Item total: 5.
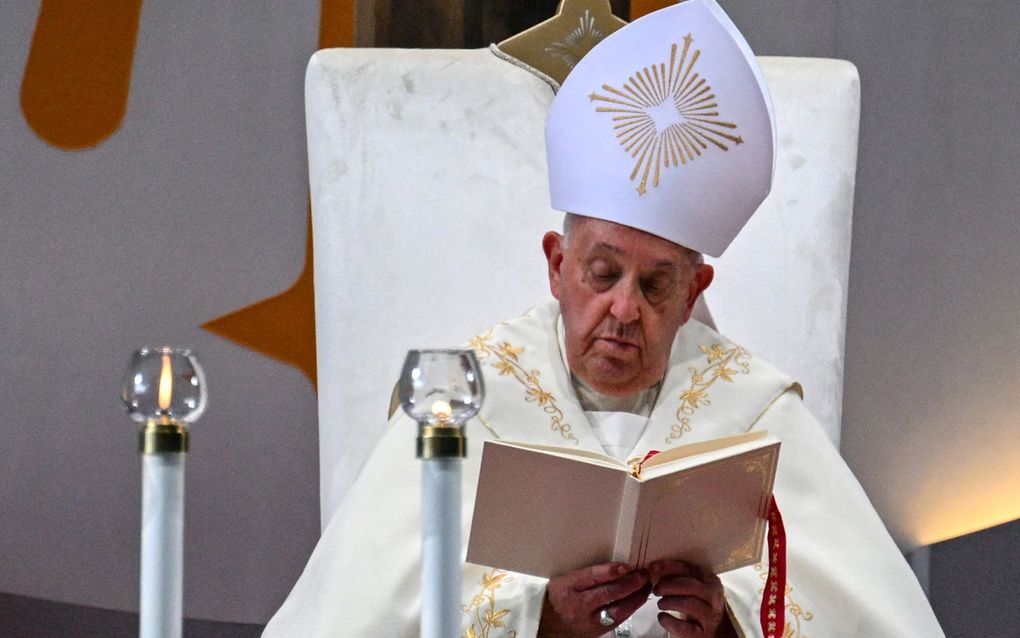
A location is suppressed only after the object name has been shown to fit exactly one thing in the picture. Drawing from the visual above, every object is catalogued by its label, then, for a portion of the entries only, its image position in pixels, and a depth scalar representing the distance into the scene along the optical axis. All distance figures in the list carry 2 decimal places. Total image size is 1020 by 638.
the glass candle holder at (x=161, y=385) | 10.44
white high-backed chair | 12.52
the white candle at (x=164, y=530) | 10.31
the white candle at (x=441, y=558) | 9.74
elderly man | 12.16
